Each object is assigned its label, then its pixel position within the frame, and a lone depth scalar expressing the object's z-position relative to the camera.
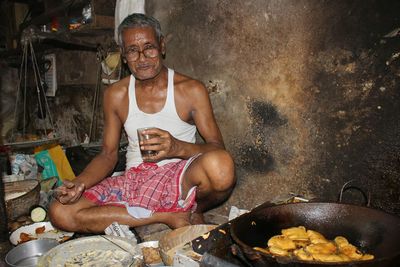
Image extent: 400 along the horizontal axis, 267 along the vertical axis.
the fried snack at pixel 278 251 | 1.56
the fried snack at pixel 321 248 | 1.55
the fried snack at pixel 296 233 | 1.72
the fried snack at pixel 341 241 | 1.69
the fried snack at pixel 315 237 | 1.69
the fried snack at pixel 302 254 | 1.51
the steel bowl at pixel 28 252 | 2.47
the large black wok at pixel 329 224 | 1.67
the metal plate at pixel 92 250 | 2.02
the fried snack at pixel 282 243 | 1.63
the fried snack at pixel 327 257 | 1.46
